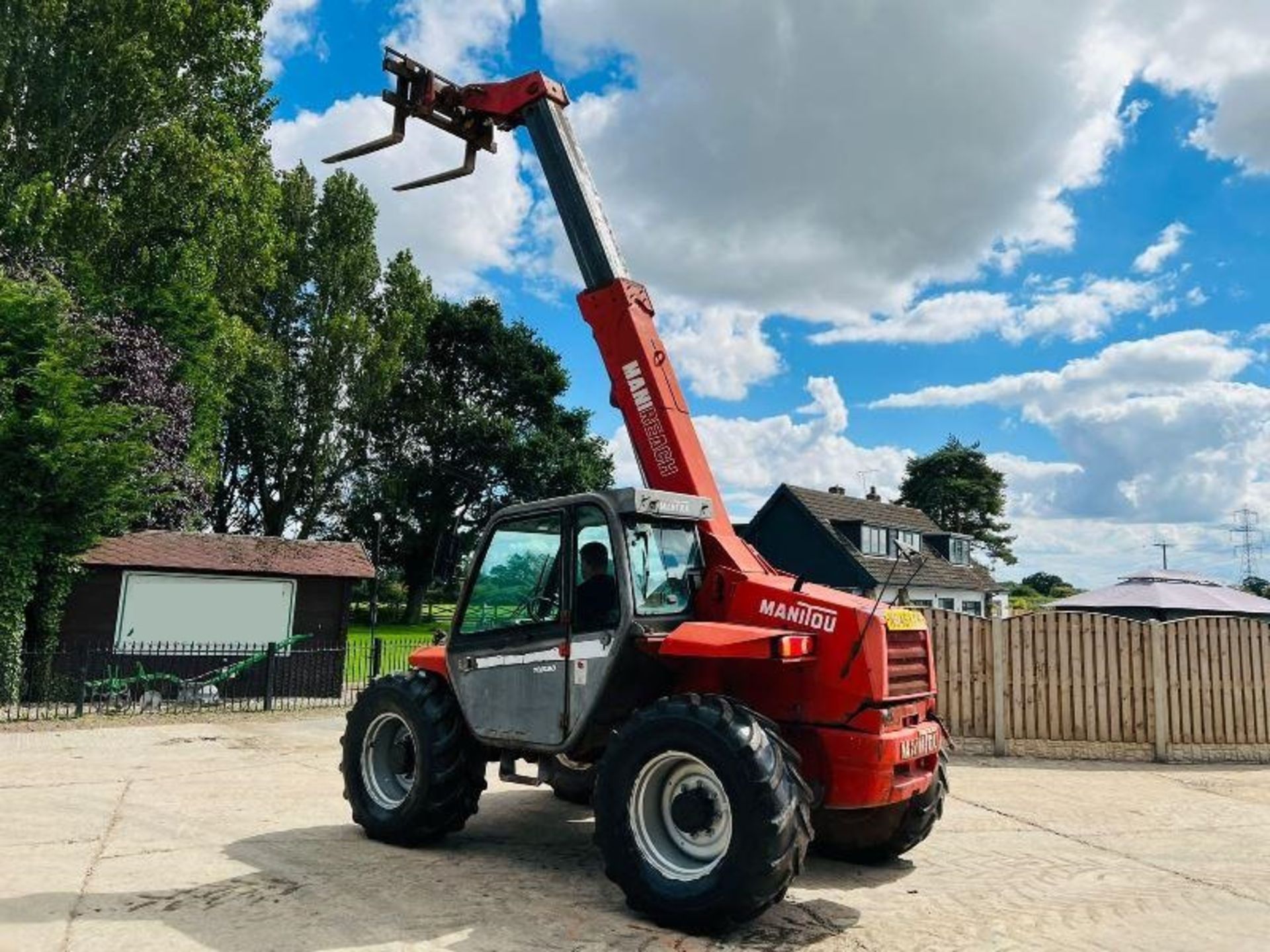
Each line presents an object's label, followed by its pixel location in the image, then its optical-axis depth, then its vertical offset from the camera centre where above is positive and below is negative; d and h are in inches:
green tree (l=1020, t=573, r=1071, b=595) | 3105.3 +211.5
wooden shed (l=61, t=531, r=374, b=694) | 647.8 +11.6
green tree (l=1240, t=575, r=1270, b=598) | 2393.0 +178.2
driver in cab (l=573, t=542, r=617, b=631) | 209.9 +7.6
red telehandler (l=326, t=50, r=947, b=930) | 177.2 -14.3
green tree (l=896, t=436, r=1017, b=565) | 2598.4 +422.5
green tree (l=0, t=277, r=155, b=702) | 554.3 +91.9
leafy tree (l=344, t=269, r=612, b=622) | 1408.7 +309.0
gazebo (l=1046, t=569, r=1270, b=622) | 763.4 +44.4
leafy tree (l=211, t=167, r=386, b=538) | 1289.4 +383.9
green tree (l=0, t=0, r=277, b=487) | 714.8 +380.0
